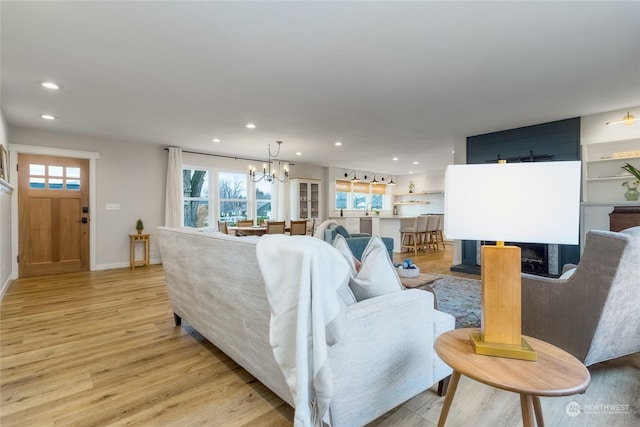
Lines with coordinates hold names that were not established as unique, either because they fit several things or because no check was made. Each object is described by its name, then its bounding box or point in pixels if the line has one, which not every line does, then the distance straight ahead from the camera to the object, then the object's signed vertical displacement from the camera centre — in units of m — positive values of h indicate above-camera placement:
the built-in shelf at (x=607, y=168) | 3.98 +0.61
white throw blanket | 1.12 -0.40
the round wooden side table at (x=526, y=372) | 0.95 -0.54
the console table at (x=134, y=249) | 5.65 -0.74
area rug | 2.97 -1.04
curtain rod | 6.49 +1.23
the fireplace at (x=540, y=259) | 4.61 -0.73
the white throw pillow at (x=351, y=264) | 1.40 -0.32
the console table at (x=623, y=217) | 3.48 -0.05
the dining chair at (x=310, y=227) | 6.38 -0.35
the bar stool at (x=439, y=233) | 8.39 -0.60
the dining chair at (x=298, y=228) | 5.59 -0.33
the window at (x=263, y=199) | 7.67 +0.27
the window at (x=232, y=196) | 7.10 +0.33
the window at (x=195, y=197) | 6.63 +0.28
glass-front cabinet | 8.13 +0.32
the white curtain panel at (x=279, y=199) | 7.73 +0.28
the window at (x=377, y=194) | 10.82 +0.60
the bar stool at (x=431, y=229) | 7.96 -0.47
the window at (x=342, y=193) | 9.48 +0.56
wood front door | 4.90 -0.11
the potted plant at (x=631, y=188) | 3.79 +0.31
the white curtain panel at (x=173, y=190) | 6.09 +0.39
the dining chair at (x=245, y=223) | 6.26 -0.28
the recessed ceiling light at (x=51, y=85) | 3.06 +1.25
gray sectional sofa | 1.31 -0.63
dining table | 5.50 -0.37
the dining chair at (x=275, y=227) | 5.10 -0.29
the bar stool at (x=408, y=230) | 7.59 -0.47
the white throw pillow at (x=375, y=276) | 1.60 -0.35
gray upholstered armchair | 1.69 -0.55
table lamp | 1.13 -0.03
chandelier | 7.05 +0.85
